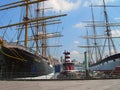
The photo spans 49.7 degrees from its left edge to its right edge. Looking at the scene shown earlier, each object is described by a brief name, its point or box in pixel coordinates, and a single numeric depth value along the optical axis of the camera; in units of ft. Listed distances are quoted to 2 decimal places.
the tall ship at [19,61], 61.29
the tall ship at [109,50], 79.09
